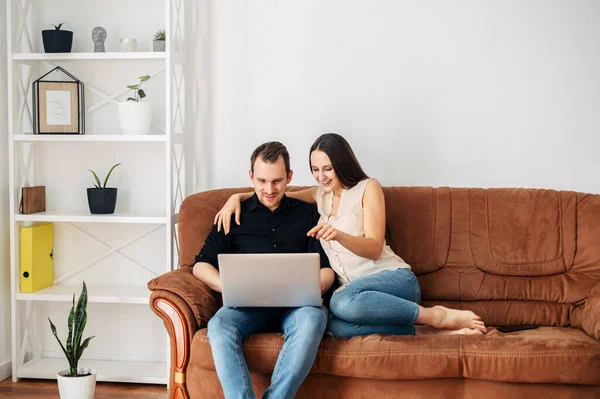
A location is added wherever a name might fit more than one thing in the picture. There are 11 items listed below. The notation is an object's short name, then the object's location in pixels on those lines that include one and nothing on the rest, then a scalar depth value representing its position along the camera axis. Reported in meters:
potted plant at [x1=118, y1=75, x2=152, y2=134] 3.58
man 2.54
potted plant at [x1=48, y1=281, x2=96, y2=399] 3.20
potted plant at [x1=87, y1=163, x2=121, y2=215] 3.65
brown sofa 2.61
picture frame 3.66
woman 2.81
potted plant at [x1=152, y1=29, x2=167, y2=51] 3.63
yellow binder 3.68
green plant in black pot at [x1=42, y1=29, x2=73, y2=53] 3.64
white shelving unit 3.72
